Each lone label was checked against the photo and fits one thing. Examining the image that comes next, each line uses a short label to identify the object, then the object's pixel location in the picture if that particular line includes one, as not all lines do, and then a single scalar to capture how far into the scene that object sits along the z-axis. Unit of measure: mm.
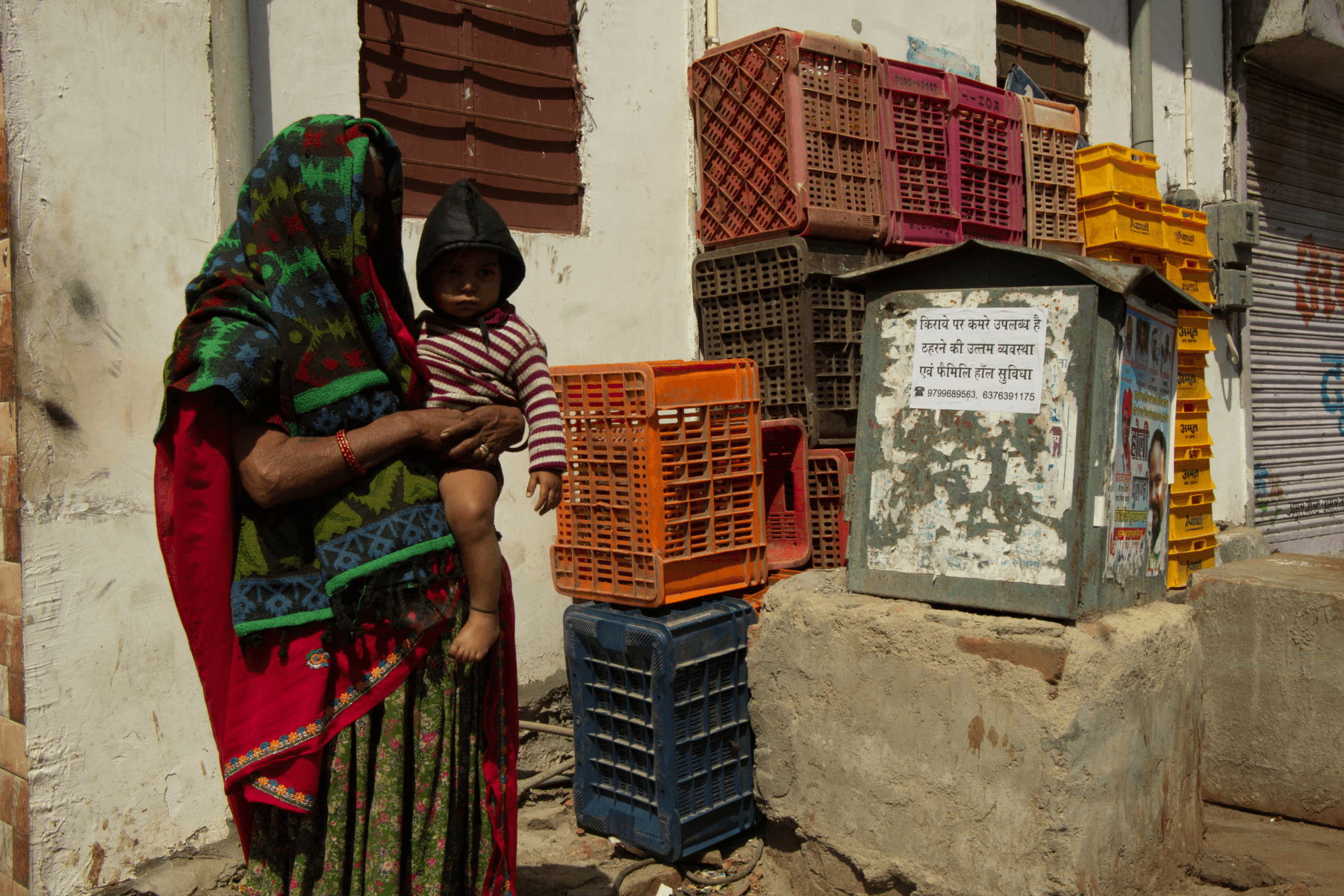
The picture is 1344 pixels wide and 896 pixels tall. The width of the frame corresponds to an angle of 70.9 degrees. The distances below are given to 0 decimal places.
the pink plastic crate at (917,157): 4488
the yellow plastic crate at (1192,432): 4461
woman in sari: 1733
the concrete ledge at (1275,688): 3639
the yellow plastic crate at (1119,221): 5168
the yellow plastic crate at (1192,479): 4363
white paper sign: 2762
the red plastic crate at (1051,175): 5125
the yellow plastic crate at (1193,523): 4242
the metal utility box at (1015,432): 2682
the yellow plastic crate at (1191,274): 5531
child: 2061
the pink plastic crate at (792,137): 4172
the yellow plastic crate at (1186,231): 5551
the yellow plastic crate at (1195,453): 4442
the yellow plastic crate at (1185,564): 4129
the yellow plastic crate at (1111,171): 5191
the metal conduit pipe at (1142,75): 7148
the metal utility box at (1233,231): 7207
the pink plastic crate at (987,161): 4793
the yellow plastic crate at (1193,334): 4883
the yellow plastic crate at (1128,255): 5211
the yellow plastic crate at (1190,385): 4586
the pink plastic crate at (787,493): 3986
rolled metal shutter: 7977
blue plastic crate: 3178
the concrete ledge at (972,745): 2609
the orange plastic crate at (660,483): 3256
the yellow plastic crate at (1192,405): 4516
